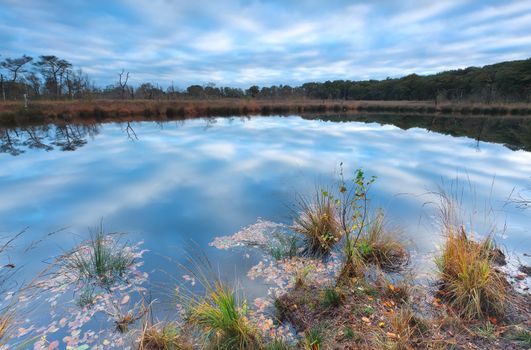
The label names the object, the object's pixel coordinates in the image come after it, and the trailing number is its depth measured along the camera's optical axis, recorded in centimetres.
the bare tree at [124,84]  4231
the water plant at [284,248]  471
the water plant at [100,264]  405
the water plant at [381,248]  441
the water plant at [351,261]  384
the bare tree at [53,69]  4469
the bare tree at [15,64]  4175
